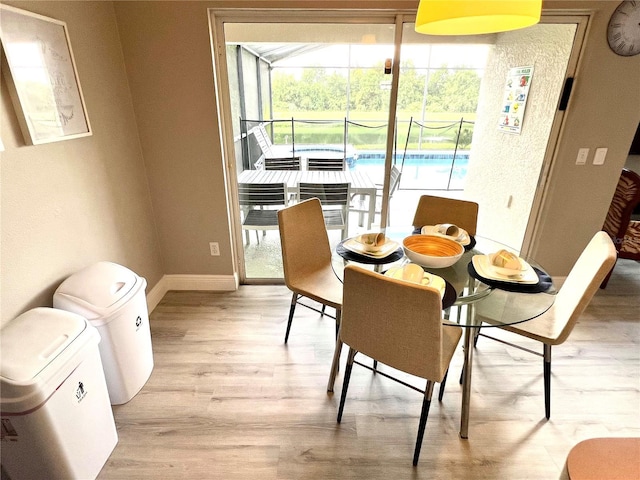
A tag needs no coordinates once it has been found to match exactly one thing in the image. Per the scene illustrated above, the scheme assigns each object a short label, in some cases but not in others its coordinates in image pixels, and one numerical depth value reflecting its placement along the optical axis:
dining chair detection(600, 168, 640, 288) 2.61
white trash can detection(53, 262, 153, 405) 1.53
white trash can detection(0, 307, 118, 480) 1.12
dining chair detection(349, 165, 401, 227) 2.71
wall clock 2.06
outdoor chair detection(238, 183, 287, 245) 2.76
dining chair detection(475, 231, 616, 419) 1.39
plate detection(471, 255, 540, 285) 1.50
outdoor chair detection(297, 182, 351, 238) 2.83
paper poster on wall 2.83
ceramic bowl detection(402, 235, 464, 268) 1.59
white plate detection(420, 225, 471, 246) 1.85
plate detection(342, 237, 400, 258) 1.72
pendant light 1.06
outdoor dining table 2.75
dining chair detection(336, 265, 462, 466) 1.14
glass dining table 1.40
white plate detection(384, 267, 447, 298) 1.40
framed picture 1.36
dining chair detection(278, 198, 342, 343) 1.93
